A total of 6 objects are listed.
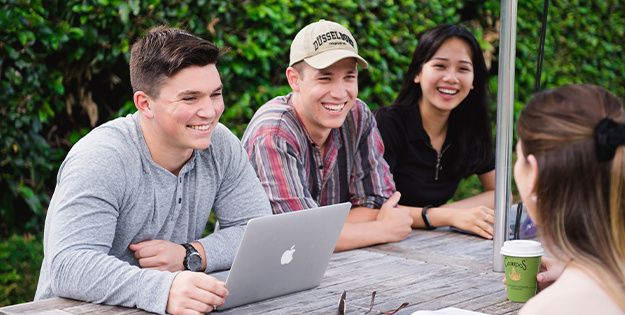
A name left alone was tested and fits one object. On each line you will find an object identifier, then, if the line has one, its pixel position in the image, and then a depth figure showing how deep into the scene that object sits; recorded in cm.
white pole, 224
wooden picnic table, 189
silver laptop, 184
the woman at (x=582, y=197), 132
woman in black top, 343
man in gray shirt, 188
